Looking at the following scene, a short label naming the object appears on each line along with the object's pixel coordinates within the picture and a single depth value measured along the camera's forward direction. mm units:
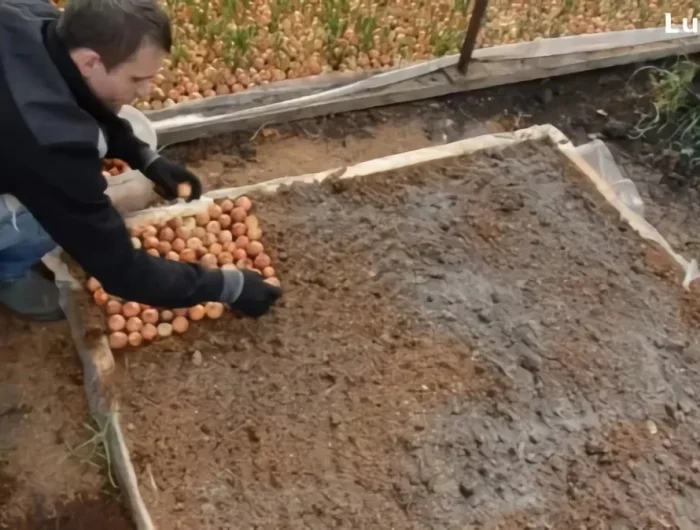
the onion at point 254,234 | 1828
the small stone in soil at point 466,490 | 1505
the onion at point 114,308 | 1654
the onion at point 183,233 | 1802
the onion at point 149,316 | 1649
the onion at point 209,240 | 1803
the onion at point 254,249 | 1804
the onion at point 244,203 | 1854
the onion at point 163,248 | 1769
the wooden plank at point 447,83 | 2174
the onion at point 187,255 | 1760
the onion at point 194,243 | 1778
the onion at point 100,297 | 1665
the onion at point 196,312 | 1679
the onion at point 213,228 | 1822
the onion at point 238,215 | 1837
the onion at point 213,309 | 1682
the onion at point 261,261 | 1780
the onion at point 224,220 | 1822
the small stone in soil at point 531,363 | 1701
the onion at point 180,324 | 1657
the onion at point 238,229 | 1817
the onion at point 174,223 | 1813
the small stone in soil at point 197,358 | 1620
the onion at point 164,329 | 1647
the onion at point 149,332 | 1623
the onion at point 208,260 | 1747
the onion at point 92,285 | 1677
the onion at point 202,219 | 1841
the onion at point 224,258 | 1782
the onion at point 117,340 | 1603
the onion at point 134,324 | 1624
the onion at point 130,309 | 1646
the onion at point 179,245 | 1776
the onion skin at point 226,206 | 1842
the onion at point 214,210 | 1841
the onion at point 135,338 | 1612
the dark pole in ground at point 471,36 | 2182
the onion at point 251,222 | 1836
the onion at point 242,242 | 1809
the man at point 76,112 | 1178
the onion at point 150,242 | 1760
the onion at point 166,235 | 1789
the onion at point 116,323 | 1619
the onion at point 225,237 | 1804
